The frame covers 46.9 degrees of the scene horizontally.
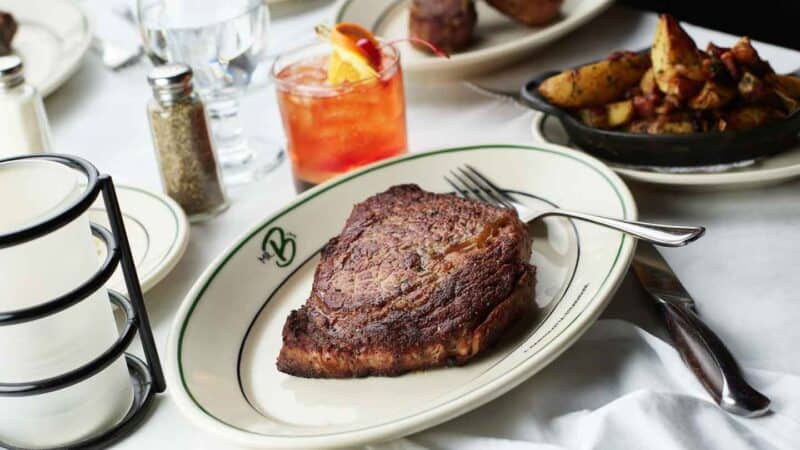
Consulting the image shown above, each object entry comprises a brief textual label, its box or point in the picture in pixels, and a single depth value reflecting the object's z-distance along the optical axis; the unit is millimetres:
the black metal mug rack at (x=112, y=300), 790
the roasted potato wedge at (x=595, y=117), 1230
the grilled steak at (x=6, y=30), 1801
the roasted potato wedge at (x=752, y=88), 1134
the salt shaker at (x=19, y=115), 1256
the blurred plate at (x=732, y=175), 1107
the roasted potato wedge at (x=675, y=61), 1146
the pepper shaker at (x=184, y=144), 1229
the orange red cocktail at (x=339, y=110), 1265
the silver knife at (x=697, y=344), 820
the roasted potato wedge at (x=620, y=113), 1204
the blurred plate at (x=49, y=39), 1743
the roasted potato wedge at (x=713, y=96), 1132
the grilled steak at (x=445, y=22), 1616
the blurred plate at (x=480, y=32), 1545
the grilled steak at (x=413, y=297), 893
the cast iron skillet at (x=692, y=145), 1124
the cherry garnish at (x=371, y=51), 1273
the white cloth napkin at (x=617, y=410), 795
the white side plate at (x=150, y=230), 1120
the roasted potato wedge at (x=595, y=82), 1229
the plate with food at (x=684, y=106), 1133
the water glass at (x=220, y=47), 1389
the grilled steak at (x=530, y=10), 1649
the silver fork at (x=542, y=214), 950
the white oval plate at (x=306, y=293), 832
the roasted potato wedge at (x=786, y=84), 1174
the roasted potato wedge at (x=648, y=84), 1192
